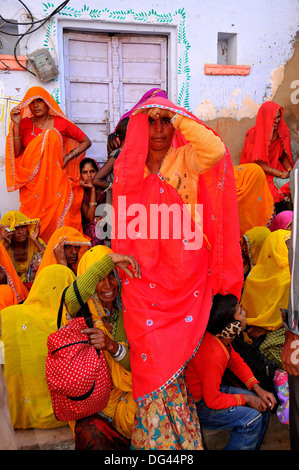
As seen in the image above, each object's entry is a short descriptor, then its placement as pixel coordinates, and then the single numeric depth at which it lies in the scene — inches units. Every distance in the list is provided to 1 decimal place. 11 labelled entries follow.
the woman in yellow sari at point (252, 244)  132.7
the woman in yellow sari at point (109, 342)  80.7
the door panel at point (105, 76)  192.1
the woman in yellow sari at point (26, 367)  93.0
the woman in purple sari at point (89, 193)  175.2
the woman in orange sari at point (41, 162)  168.4
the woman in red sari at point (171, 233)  83.0
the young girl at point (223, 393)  85.7
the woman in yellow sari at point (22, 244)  144.6
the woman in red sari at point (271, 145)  200.2
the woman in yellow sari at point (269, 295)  107.4
